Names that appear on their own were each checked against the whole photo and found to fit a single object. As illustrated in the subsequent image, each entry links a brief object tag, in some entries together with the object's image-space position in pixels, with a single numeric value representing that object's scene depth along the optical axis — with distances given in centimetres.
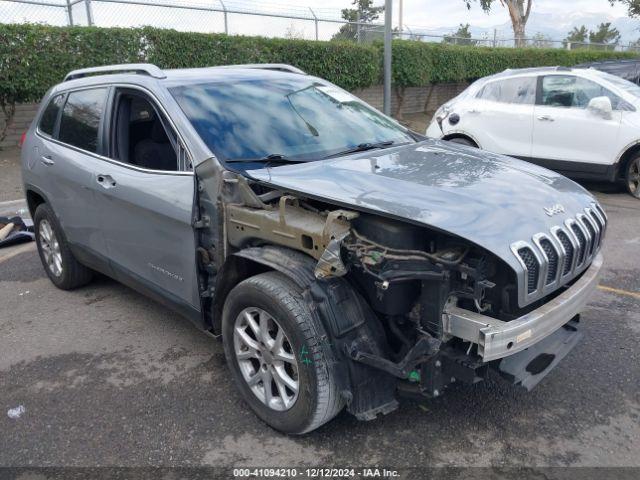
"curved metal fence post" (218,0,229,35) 1423
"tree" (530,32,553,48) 2622
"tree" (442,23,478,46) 2097
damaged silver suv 253
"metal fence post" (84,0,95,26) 1210
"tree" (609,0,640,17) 3459
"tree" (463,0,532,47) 2931
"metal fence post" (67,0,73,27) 1208
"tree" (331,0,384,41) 1703
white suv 783
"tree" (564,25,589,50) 7034
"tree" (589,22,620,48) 6973
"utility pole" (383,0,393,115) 1096
